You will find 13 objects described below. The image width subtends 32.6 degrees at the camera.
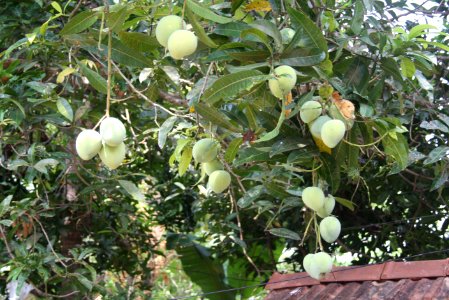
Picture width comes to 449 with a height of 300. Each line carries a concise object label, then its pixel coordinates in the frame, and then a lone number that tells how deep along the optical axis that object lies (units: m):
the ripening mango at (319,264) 1.87
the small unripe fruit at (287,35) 1.76
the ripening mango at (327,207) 1.84
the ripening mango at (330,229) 1.86
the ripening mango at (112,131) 1.43
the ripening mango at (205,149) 1.82
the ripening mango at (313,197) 1.78
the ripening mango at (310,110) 1.65
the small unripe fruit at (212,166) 1.93
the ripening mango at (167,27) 1.58
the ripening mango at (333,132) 1.55
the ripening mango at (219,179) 1.86
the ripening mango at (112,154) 1.47
